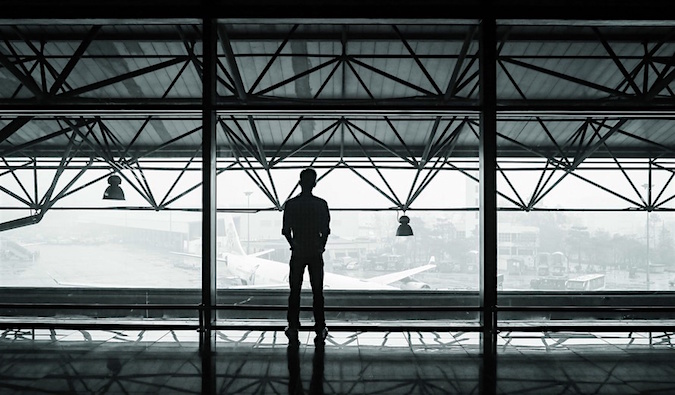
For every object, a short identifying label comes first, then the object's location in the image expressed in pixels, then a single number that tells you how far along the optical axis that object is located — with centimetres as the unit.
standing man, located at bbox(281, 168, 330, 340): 502
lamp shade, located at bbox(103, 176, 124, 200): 1037
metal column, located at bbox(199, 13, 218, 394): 540
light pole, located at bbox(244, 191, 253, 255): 2354
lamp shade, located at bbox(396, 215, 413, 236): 1164
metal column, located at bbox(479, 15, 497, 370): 537
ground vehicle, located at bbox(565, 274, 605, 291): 2458
